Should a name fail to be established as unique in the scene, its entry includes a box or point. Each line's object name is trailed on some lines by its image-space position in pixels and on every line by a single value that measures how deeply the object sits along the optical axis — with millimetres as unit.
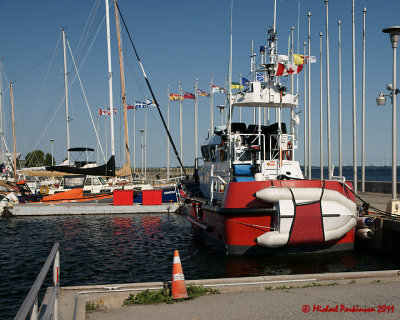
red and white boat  12180
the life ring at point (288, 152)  16547
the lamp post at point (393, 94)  13069
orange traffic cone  6980
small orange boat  29822
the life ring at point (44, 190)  33312
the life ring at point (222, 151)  17016
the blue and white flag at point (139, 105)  43438
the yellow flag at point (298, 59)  23162
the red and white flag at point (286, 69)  16125
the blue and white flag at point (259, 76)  18381
